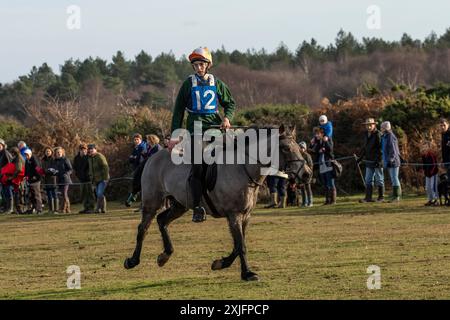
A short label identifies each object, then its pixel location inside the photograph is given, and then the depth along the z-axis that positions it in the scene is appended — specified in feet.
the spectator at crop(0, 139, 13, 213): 103.45
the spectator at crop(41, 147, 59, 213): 100.48
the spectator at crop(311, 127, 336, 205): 88.89
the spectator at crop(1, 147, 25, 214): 102.22
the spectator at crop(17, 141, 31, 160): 105.29
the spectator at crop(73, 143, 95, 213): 98.94
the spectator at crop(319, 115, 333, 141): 89.86
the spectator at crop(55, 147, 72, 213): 100.63
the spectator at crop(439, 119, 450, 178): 80.94
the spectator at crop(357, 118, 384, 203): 86.38
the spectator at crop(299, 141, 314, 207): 89.11
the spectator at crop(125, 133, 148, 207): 90.38
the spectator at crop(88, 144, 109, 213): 95.35
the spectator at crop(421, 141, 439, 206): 82.12
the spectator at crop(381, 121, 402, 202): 84.17
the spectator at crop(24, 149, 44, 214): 101.55
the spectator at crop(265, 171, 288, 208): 91.15
